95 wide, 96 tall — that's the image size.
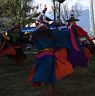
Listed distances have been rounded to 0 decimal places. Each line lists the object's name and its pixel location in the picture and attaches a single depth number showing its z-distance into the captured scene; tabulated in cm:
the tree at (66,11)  2826
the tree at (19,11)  1954
